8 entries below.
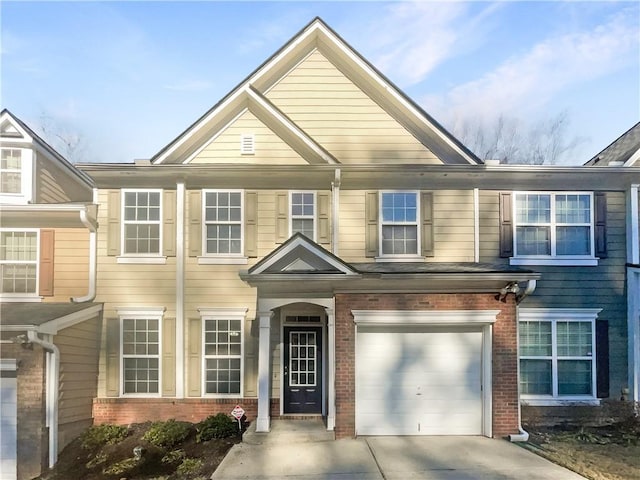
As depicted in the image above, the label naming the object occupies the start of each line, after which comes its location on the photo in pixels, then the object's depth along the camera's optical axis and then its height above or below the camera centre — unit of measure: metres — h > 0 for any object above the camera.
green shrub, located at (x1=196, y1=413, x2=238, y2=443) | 9.65 -3.49
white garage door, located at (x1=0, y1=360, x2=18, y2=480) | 9.04 -2.99
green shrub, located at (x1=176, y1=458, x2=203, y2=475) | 8.12 -3.61
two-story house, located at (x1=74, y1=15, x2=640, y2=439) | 10.92 +0.38
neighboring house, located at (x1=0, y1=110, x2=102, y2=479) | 8.96 -1.14
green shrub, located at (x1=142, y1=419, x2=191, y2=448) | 9.61 -3.60
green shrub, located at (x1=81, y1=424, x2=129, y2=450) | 9.81 -3.71
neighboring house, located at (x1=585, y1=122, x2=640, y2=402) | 10.95 -0.33
